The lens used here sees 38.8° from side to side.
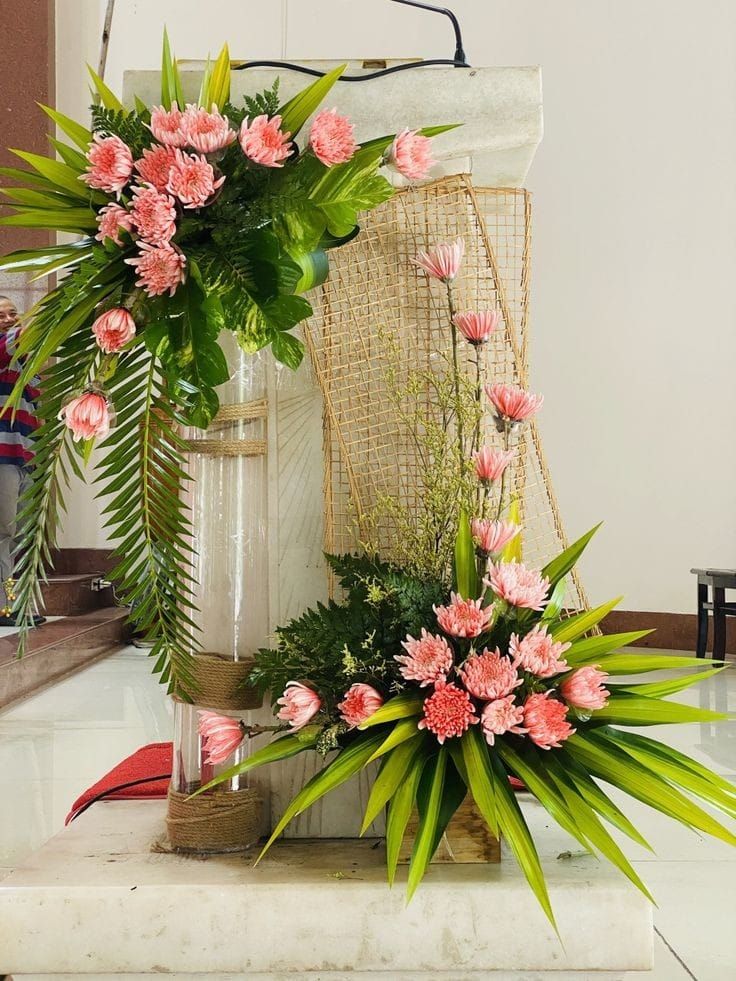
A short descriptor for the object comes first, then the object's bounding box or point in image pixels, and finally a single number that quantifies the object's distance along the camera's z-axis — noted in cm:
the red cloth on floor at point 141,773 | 160
